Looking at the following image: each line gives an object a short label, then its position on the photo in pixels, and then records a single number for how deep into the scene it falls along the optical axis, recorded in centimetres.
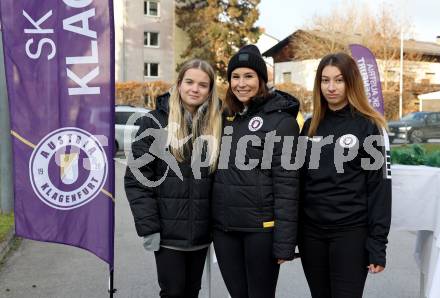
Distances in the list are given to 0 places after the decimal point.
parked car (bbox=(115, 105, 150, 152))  1807
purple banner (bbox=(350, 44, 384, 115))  934
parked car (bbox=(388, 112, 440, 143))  2456
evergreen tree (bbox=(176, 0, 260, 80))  3794
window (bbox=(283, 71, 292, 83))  4584
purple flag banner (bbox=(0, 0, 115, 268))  348
